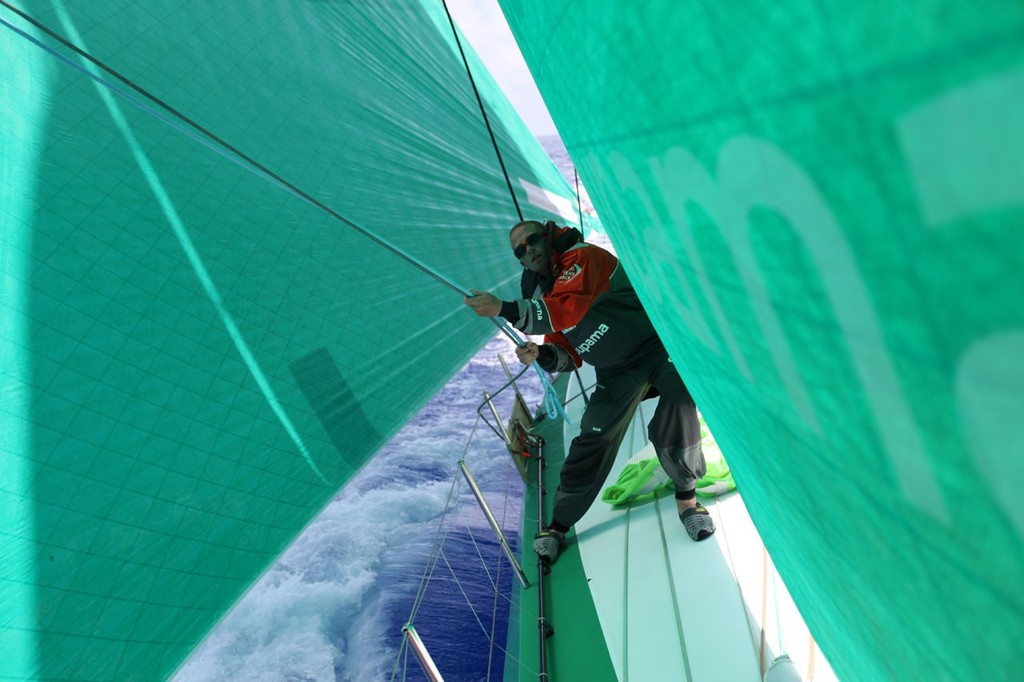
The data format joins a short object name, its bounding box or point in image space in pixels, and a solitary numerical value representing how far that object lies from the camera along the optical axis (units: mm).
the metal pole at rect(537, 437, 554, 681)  1642
